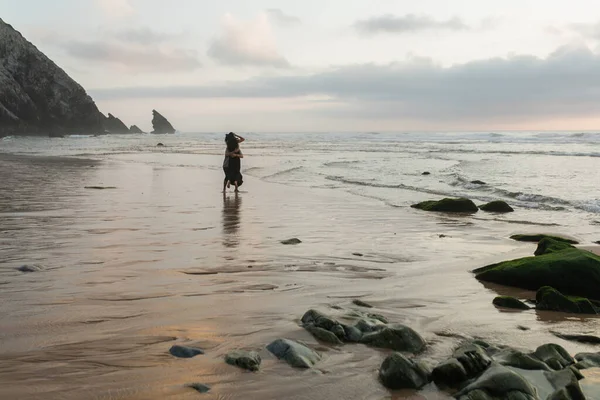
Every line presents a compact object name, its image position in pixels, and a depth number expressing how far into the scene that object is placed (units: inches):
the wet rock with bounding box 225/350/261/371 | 145.3
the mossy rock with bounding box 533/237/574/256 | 301.7
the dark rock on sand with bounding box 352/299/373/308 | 208.8
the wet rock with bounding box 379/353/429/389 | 137.9
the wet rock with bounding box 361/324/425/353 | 163.5
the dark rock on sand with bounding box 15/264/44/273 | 243.8
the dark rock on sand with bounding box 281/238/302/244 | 335.9
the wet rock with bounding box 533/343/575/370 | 149.7
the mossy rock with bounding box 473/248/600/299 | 240.4
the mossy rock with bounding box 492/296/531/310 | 215.2
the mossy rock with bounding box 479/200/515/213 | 524.7
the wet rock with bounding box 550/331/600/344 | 176.9
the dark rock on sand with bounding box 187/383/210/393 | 130.6
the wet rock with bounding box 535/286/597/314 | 211.3
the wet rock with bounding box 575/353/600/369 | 151.3
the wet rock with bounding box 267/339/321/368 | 149.3
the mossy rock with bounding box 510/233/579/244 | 362.7
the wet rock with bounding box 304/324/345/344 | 168.2
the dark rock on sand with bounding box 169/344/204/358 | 151.8
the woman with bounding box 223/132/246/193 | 637.9
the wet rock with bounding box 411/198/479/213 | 514.0
